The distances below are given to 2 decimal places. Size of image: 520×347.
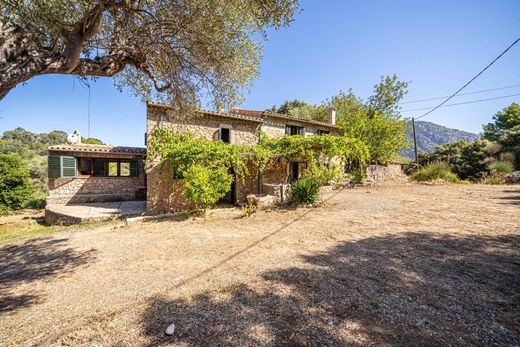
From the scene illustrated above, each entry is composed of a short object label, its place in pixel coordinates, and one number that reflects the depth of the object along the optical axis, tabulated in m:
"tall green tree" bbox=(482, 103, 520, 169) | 32.41
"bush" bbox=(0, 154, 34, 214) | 13.55
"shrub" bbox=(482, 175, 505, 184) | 15.67
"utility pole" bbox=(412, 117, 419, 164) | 23.06
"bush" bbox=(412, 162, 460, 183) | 17.62
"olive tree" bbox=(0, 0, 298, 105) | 2.90
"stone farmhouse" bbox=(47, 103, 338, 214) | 11.10
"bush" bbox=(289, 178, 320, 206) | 10.61
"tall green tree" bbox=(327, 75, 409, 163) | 20.30
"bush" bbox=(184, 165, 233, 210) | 9.59
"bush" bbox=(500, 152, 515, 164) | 18.09
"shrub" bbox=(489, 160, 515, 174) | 16.86
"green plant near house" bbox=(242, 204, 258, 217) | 9.67
